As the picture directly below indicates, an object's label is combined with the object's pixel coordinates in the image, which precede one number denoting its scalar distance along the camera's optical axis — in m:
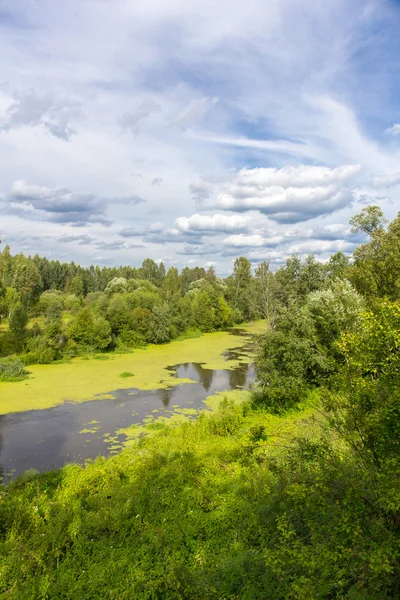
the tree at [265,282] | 28.91
